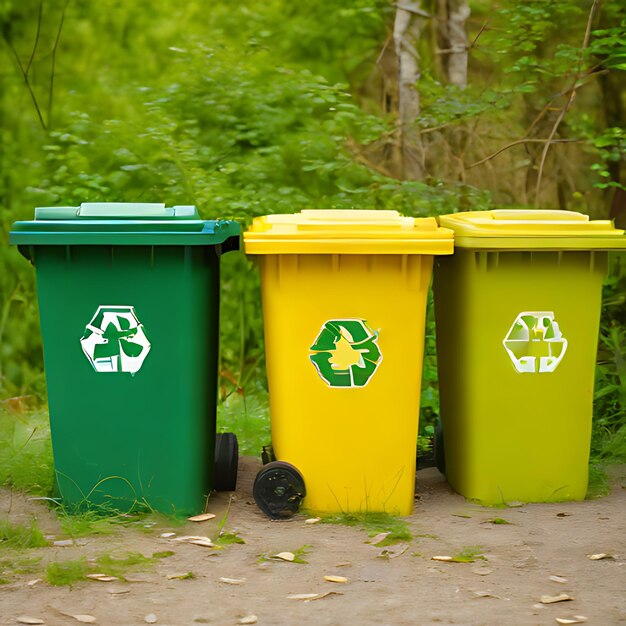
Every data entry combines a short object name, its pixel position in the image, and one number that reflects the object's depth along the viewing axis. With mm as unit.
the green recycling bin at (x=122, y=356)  4047
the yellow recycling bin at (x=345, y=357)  4121
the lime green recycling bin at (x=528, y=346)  4246
